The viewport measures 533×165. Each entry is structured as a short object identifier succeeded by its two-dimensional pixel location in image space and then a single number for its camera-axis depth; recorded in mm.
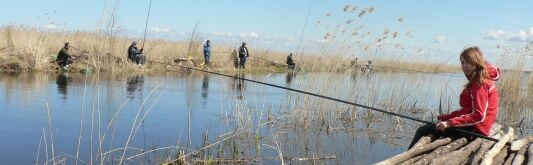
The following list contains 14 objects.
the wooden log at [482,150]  4307
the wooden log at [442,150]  4286
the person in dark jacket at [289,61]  31969
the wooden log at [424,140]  4736
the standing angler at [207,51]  26375
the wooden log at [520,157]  4420
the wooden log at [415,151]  4059
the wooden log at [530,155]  4202
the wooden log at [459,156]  4204
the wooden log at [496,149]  4207
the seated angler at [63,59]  20141
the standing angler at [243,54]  26625
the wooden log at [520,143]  4867
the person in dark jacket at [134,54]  21398
